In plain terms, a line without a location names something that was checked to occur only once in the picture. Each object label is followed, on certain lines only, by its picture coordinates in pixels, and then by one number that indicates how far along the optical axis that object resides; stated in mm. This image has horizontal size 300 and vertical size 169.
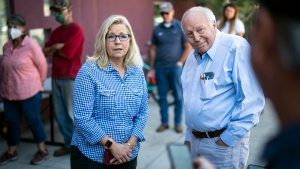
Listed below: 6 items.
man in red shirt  5527
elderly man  2930
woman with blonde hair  2980
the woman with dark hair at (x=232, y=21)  7188
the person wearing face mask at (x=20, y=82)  5125
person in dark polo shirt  6797
